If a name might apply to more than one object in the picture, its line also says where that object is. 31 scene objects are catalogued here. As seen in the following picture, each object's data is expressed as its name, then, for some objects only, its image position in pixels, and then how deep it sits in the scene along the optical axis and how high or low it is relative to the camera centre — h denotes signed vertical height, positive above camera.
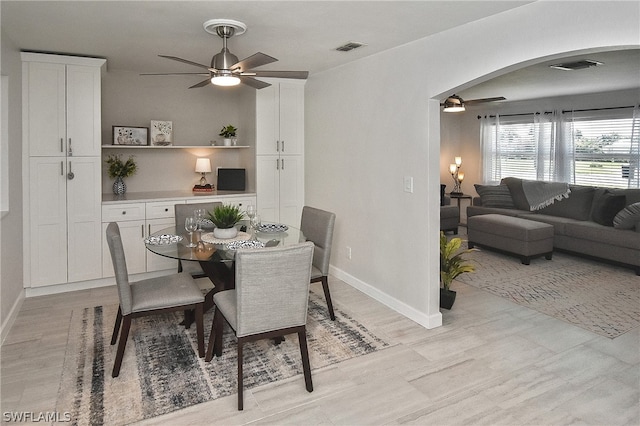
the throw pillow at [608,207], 5.63 -0.08
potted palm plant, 3.80 -0.60
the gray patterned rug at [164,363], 2.45 -1.09
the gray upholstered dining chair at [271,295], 2.36 -0.54
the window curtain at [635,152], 6.30 +0.72
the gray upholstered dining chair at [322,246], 3.60 -0.38
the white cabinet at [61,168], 4.02 +0.30
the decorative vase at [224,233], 3.29 -0.25
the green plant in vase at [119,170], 4.86 +0.33
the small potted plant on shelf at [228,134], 5.38 +0.82
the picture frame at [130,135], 4.90 +0.74
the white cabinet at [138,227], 4.46 -0.29
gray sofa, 5.25 -0.23
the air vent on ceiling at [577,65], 4.46 +1.43
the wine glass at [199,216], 3.62 -0.14
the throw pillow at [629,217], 5.21 -0.19
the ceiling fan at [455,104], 5.96 +1.34
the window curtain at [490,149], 8.24 +0.99
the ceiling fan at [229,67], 2.96 +0.90
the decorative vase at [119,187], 4.87 +0.14
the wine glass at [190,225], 3.32 -0.19
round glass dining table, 2.90 -0.32
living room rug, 3.77 -0.91
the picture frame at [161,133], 5.11 +0.79
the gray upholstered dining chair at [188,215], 3.65 -0.16
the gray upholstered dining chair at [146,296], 2.68 -0.63
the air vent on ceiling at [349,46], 3.62 +1.32
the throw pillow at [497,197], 7.17 +0.06
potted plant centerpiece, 3.26 -0.16
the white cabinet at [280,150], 5.13 +0.60
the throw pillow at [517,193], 6.91 +0.13
